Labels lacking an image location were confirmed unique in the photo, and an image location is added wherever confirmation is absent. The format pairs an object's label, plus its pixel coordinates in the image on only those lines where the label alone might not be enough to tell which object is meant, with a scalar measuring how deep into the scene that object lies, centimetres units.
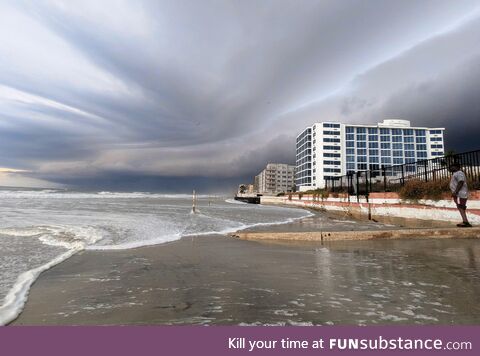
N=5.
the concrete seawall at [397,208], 943
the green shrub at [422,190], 1105
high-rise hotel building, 8456
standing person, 841
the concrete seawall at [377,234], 789
